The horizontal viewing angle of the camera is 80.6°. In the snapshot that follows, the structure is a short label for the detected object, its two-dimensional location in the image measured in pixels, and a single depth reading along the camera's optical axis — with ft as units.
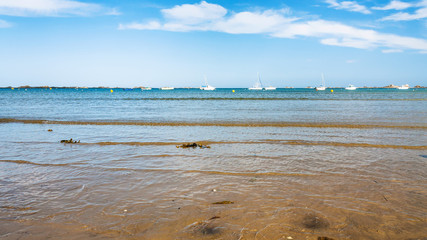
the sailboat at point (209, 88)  528.79
